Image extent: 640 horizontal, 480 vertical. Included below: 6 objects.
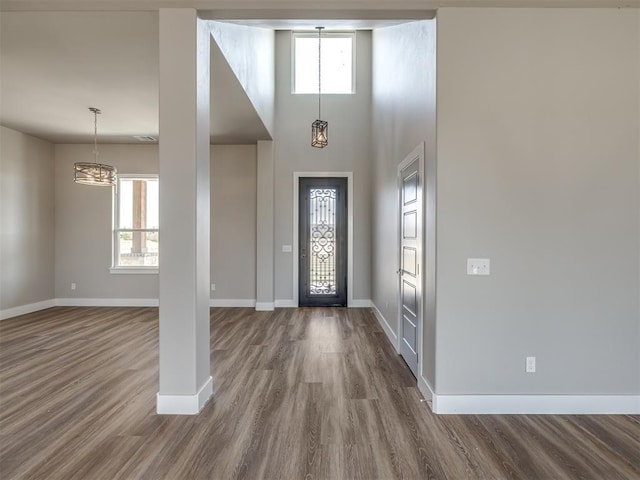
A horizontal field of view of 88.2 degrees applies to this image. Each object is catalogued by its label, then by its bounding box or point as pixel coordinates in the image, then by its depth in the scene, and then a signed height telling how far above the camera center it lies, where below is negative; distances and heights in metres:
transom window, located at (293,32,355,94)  6.42 +3.42
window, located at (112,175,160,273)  6.23 +0.24
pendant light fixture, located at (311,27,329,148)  4.98 +1.57
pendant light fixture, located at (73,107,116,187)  4.38 +0.84
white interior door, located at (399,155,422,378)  3.05 -0.21
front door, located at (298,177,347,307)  6.28 -0.08
